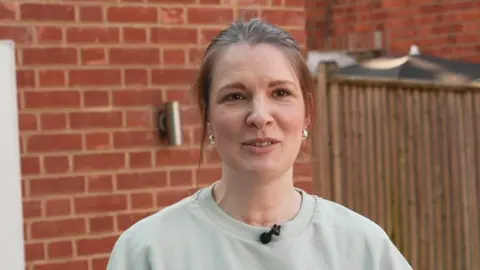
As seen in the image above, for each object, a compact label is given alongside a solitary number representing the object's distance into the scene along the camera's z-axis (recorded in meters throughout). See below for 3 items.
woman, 1.70
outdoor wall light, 3.58
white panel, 3.39
